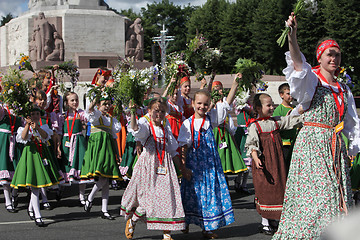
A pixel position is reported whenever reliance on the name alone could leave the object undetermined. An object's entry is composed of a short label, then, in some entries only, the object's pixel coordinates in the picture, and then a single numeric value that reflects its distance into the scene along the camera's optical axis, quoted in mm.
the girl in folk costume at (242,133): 10008
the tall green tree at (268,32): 44375
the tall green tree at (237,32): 49031
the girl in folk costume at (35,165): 7105
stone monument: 31375
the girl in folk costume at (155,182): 5703
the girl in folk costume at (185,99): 8305
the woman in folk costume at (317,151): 4238
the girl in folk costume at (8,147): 8559
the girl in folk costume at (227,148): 9133
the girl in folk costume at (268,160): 5977
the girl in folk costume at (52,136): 8289
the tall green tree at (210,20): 53188
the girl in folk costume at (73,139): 9078
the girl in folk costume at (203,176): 5898
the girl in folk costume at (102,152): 7766
